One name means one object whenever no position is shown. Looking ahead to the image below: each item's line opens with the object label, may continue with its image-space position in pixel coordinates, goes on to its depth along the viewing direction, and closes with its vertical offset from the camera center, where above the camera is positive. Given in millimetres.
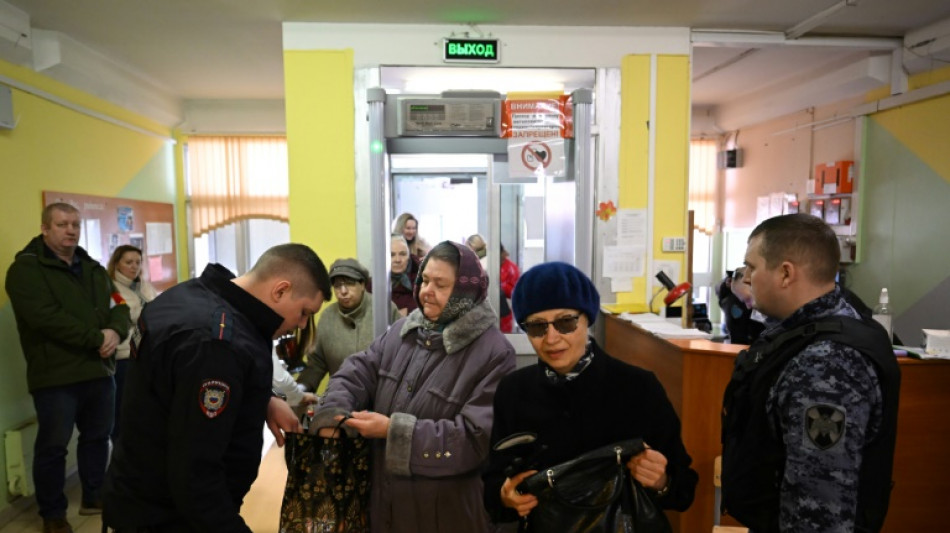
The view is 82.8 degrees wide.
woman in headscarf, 1522 -540
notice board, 4117 -56
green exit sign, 3389 +1080
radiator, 3213 -1437
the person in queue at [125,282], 3611 -402
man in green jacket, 2947 -636
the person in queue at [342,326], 2600 -507
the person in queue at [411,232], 3373 -64
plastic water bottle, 2375 -415
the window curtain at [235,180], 5855 +465
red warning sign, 3225 +618
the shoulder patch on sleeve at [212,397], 1177 -382
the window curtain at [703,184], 6465 +445
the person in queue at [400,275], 3273 -326
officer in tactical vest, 1164 -417
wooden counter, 2180 -856
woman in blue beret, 1200 -414
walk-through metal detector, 3059 +461
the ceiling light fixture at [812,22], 3147 +1248
